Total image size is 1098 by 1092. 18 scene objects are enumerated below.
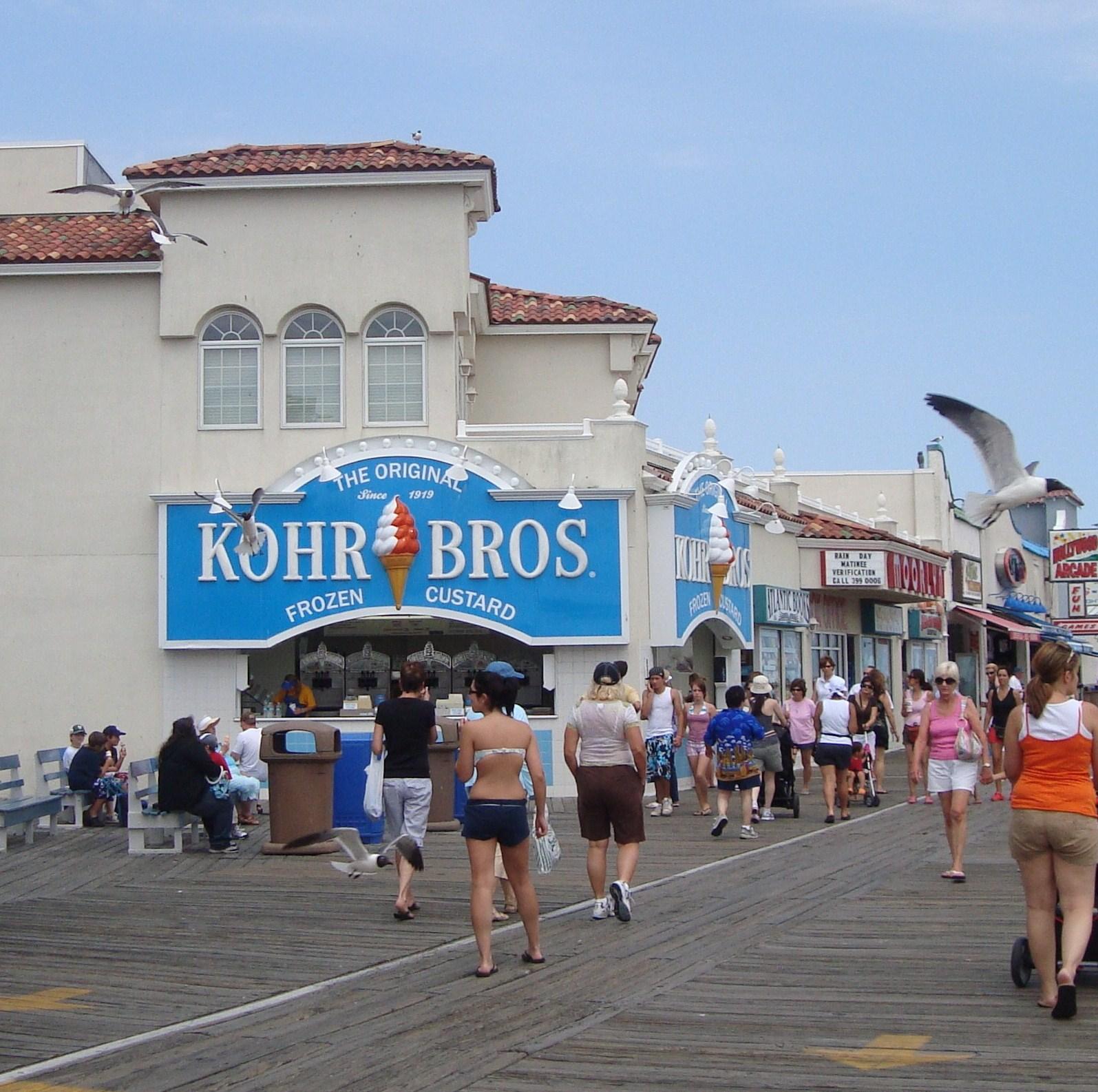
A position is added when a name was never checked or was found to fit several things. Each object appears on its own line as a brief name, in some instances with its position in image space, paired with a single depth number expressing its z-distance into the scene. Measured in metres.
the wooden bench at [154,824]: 15.46
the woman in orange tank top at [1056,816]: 7.79
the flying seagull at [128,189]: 18.03
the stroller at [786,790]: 18.83
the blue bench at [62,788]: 17.92
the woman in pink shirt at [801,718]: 18.97
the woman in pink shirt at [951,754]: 12.78
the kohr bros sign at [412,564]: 21.70
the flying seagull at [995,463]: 15.46
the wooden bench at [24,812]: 15.77
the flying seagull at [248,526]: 20.98
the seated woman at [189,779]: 15.27
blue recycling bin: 16.23
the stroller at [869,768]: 20.33
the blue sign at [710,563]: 23.06
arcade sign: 51.22
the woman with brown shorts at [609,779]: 10.94
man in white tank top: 19.11
